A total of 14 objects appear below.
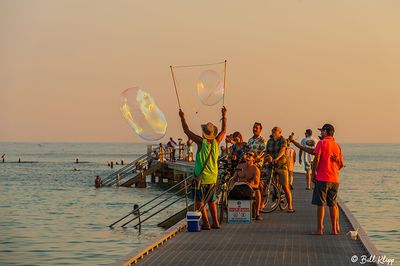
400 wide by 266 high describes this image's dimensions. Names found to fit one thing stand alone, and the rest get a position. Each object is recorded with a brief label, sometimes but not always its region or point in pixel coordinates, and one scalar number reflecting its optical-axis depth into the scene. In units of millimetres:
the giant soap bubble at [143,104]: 21016
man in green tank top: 17016
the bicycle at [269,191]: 20942
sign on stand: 18641
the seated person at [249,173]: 18859
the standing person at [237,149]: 19688
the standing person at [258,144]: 20172
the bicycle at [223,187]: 18969
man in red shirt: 16172
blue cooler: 17016
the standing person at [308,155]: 27386
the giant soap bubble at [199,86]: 20539
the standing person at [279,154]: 20516
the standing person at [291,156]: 24341
